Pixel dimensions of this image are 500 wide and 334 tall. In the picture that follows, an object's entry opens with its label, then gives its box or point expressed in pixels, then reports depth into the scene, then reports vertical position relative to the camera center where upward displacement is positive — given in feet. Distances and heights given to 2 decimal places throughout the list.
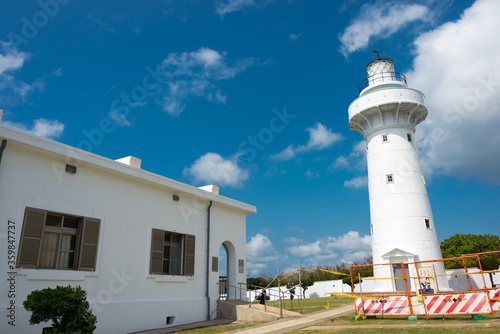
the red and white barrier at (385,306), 35.58 -2.66
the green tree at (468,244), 108.78 +9.82
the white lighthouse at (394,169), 59.47 +18.82
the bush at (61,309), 19.27 -1.14
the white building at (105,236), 26.07 +4.37
